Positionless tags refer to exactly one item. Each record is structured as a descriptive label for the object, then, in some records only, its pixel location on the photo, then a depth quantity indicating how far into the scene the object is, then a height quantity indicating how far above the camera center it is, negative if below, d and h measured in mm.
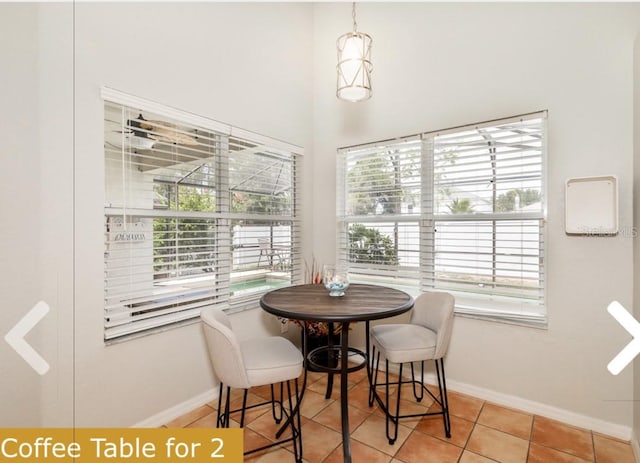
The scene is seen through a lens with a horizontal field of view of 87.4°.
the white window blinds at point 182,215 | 1938 +86
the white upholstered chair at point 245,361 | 1676 -708
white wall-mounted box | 1961 +144
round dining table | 1733 -445
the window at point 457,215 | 2332 +112
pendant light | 2148 +1041
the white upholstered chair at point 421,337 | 2006 -692
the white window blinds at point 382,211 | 2852 +157
